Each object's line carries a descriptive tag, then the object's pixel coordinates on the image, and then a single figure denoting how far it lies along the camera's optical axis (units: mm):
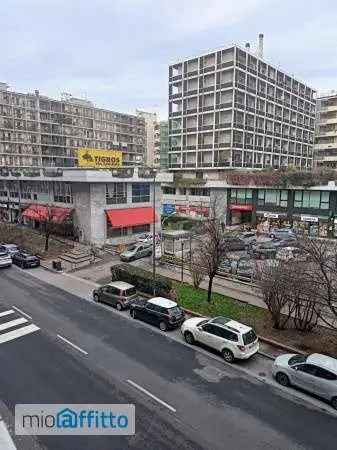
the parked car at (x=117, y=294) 24172
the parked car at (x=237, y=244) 39447
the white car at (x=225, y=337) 17202
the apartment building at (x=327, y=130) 83438
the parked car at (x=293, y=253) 22394
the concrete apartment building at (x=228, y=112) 66688
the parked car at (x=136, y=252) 36562
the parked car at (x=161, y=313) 20844
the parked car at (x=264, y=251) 35219
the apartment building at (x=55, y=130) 84000
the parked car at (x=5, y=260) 33875
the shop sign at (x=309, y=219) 50906
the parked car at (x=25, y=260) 34469
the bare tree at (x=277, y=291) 20422
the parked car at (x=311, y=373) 14211
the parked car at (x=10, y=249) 37288
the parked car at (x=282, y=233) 44375
